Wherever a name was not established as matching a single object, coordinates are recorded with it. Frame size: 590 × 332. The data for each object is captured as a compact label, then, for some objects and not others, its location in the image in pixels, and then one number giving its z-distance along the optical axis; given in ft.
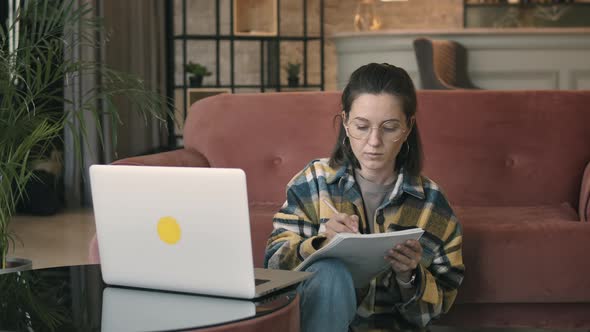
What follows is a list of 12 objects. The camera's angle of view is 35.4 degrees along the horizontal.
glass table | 4.64
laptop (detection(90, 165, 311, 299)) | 4.88
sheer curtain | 19.47
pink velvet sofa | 10.15
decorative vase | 28.19
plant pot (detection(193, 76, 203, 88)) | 23.98
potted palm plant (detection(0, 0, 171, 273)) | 8.70
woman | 6.47
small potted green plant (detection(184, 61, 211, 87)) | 23.76
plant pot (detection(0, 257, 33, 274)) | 9.23
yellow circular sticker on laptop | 5.08
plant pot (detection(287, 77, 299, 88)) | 25.20
